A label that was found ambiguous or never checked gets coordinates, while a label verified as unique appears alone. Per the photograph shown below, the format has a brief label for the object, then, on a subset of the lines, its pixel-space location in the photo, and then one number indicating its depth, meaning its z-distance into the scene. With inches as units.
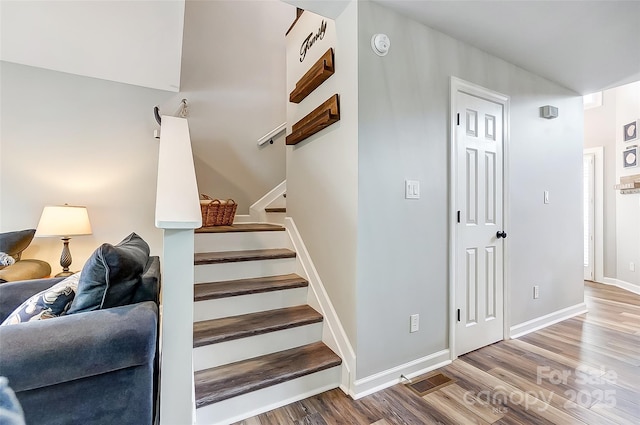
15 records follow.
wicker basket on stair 106.0
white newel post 47.8
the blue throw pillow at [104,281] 48.7
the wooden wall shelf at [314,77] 76.7
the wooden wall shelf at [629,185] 149.3
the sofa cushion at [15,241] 91.5
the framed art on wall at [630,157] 154.6
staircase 61.2
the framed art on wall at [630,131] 153.7
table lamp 93.5
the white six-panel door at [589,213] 178.5
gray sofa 39.6
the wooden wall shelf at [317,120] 74.1
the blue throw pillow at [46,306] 49.8
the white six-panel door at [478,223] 85.3
